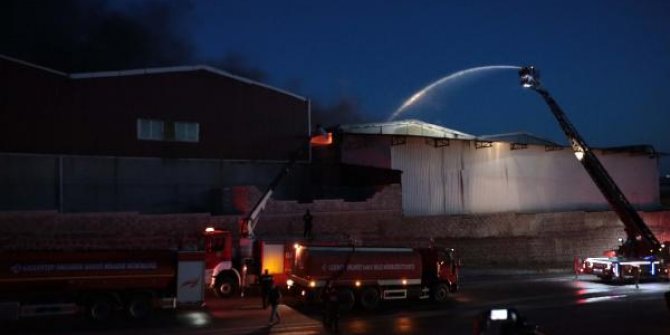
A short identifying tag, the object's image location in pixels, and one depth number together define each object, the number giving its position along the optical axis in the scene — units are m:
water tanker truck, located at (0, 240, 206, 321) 19.62
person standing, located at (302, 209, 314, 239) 33.38
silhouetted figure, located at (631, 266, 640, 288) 32.22
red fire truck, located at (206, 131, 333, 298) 26.09
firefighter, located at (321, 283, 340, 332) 19.34
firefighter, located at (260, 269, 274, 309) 21.86
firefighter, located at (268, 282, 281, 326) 20.42
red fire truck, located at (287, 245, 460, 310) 23.97
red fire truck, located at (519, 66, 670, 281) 33.00
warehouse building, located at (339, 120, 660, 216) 42.12
